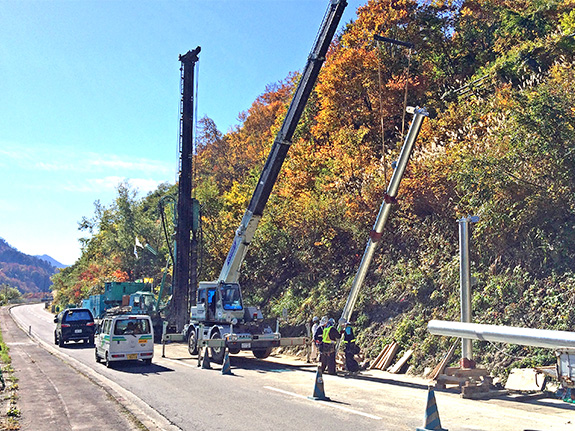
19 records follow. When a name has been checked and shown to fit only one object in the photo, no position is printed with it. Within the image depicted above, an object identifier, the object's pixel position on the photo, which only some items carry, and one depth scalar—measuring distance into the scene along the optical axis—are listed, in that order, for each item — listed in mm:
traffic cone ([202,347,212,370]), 17938
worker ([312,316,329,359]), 16312
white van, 18453
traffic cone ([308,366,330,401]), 11758
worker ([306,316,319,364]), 19253
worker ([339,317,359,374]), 16344
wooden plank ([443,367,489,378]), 12422
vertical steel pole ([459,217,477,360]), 13039
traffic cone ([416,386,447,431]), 8125
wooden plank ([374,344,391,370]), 17198
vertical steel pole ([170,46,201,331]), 28578
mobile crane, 18828
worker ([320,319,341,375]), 15797
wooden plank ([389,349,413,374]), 16266
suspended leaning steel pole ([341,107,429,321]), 15898
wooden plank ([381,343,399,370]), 16984
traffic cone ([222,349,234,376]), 16656
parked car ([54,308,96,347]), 27672
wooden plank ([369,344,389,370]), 17406
